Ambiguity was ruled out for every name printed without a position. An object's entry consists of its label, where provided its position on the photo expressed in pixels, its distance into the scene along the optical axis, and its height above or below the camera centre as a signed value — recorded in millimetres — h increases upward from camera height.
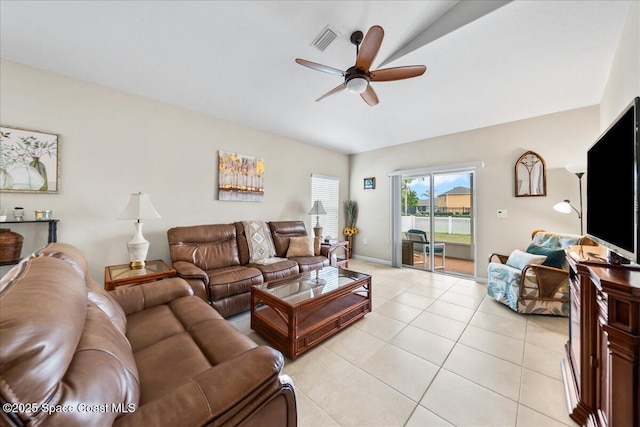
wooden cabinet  924 -616
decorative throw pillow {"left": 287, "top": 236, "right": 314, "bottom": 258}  3777 -539
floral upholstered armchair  2586 -750
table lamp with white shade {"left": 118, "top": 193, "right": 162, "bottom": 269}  2475 -41
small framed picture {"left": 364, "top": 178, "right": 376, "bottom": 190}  5434 +723
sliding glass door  4246 -145
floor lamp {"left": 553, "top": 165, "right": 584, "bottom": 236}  2816 +134
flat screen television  1071 +162
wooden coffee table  1976 -956
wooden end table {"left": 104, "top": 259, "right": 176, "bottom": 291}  2098 -602
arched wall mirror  3422 +583
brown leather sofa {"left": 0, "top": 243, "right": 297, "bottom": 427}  536 -527
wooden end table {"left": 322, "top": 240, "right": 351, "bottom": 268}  3987 -742
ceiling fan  1771 +1191
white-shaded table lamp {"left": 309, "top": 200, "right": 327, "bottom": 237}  4652 +36
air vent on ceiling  1885 +1491
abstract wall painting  3645 +606
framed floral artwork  2195 +512
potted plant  5695 -128
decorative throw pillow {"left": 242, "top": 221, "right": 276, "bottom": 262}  3449 -419
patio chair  4578 -629
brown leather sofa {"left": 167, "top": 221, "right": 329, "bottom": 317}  2504 -666
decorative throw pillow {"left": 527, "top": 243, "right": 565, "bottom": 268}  2705 -497
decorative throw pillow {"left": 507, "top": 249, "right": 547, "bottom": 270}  2787 -561
